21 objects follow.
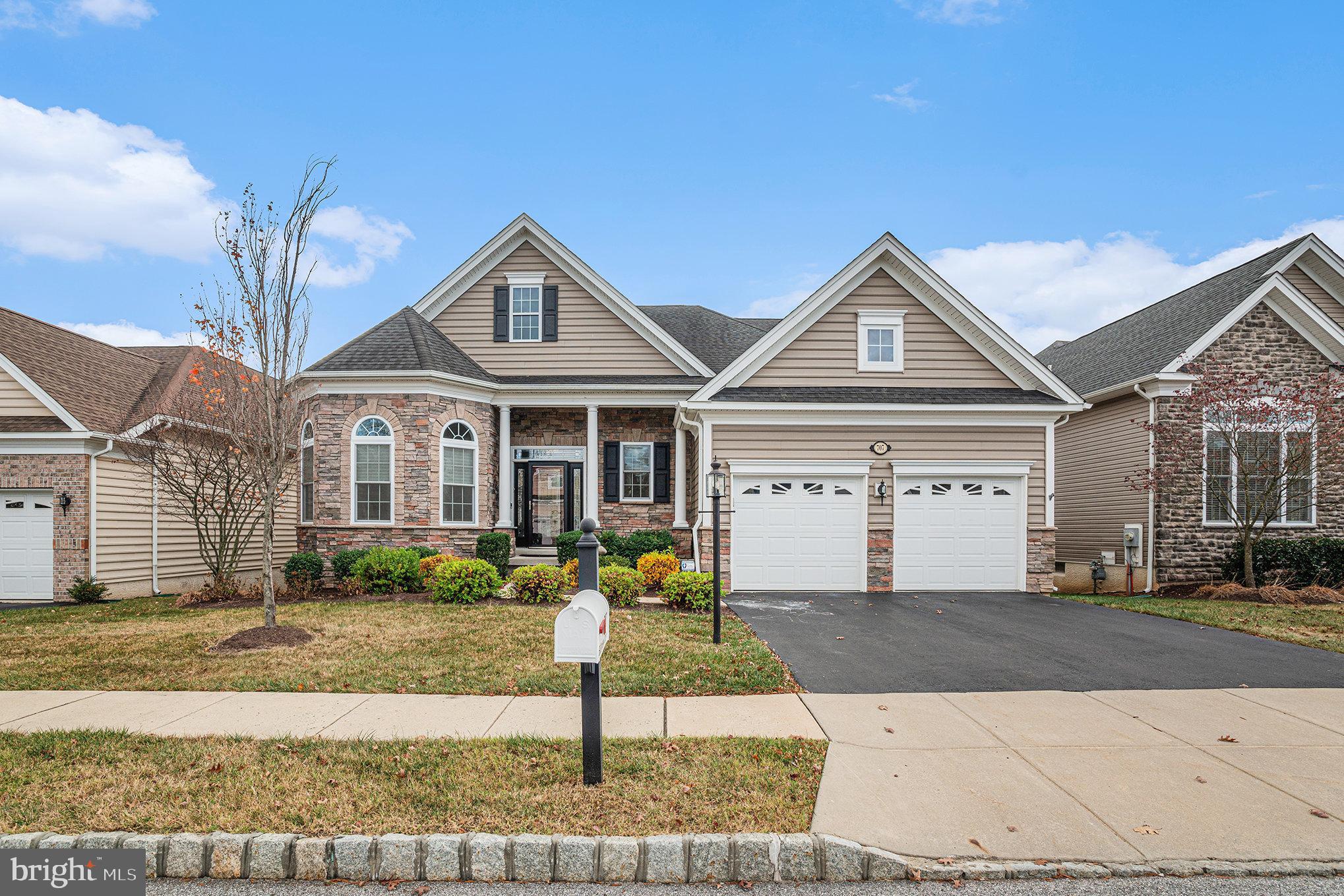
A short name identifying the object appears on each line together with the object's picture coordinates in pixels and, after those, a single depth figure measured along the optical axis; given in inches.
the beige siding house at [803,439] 522.0
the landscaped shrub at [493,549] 576.7
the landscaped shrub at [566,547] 584.6
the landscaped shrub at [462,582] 456.4
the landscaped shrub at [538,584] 455.2
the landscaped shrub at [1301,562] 540.1
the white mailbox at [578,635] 160.9
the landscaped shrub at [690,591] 427.2
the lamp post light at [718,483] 350.0
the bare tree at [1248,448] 530.9
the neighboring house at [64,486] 529.3
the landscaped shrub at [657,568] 486.9
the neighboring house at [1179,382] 564.4
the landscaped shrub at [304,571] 520.1
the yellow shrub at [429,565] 502.9
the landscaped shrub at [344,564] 523.2
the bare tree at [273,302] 351.6
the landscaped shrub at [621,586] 442.9
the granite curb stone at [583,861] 137.6
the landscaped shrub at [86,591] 518.6
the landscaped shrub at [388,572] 496.7
